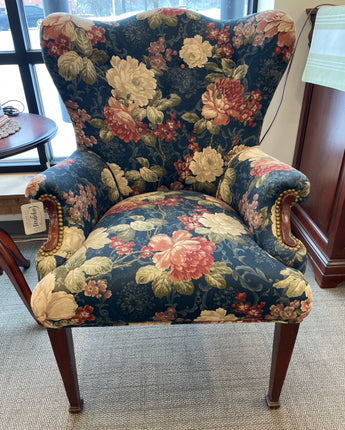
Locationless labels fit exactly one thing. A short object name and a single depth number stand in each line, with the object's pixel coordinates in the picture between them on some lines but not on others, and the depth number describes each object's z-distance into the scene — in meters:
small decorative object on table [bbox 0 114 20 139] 1.09
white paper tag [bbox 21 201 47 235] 0.93
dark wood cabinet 1.26
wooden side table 1.01
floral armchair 0.75
